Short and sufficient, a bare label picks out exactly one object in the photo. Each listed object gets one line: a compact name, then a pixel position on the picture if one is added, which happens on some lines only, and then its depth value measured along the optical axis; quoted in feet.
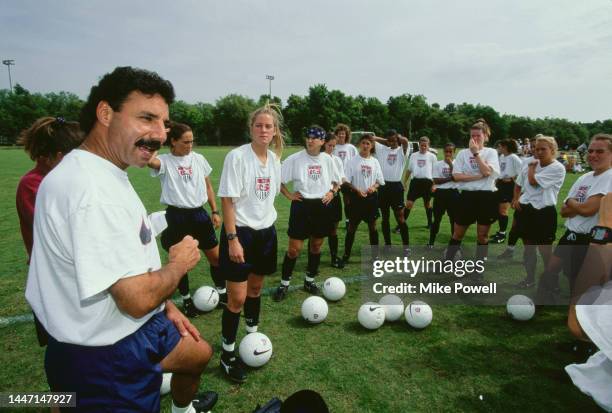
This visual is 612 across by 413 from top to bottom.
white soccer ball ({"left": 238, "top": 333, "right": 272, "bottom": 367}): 11.76
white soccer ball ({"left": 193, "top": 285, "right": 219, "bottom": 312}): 15.85
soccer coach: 5.02
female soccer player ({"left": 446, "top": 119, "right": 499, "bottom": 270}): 18.90
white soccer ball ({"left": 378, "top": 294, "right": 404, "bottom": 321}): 15.03
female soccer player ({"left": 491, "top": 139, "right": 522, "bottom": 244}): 28.86
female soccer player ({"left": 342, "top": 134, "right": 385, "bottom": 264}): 22.30
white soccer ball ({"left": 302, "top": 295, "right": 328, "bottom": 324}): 14.92
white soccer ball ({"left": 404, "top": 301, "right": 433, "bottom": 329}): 14.62
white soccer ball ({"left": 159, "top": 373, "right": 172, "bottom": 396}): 10.53
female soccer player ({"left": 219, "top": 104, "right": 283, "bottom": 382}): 11.18
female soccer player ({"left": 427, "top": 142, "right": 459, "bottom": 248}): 25.50
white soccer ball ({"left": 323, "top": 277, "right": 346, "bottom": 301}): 17.26
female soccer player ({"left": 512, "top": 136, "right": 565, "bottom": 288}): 18.30
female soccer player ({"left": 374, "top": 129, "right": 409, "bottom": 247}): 24.27
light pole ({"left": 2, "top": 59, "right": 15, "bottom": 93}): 242.99
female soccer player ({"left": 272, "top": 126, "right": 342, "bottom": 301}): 18.11
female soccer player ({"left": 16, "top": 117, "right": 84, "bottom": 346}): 9.29
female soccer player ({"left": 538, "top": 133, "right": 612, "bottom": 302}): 13.84
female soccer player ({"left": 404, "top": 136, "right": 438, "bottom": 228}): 30.17
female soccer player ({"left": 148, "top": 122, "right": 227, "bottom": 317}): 15.83
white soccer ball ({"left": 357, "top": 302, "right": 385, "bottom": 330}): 14.49
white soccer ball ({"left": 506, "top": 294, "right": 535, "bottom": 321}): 15.28
